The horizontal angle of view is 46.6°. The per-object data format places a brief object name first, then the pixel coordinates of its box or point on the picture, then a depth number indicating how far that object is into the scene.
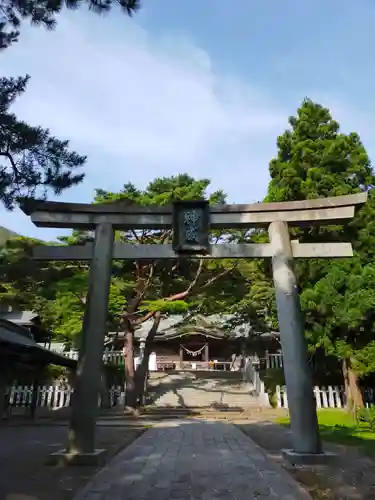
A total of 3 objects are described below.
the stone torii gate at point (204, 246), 7.89
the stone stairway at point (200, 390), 21.06
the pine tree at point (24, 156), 5.79
